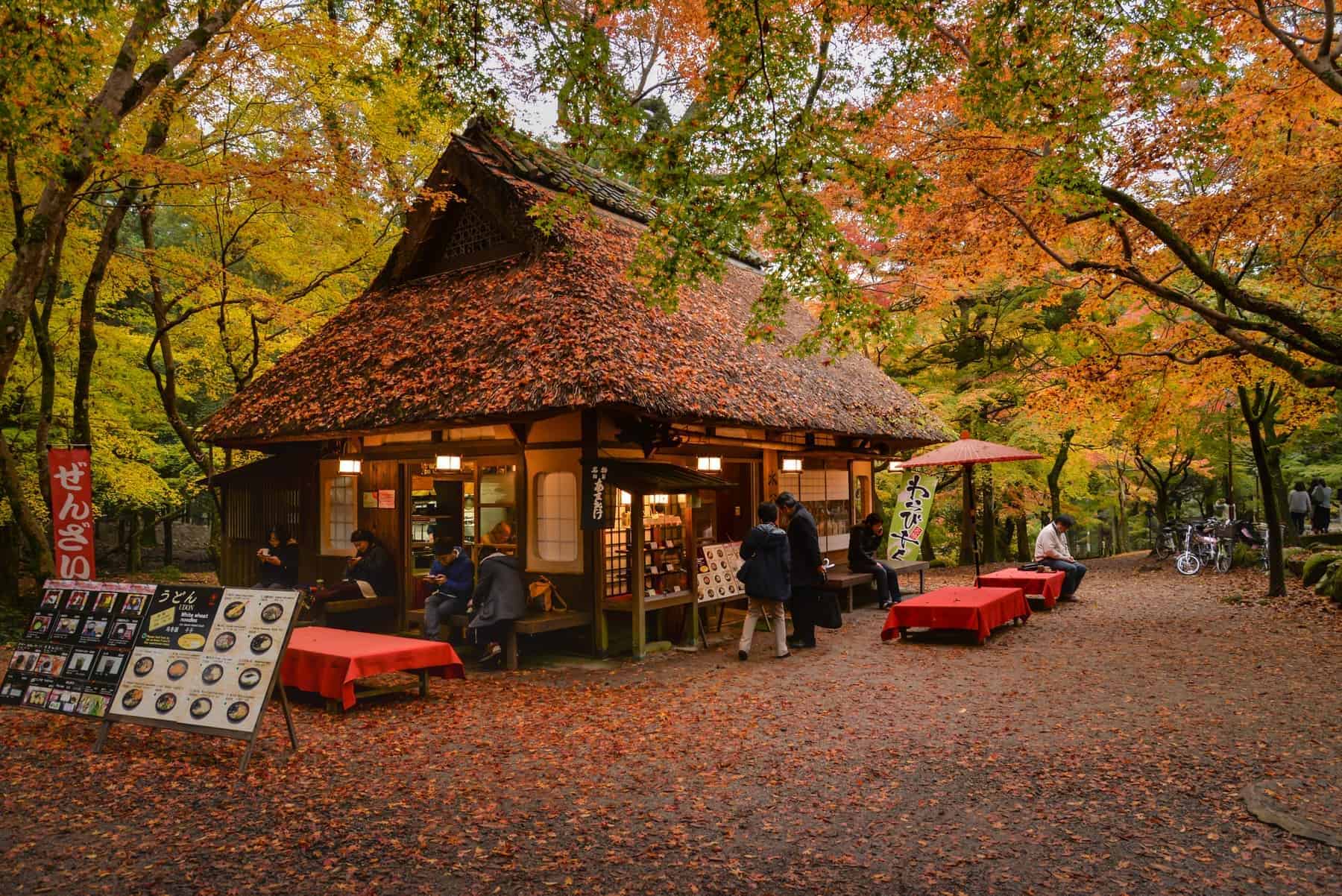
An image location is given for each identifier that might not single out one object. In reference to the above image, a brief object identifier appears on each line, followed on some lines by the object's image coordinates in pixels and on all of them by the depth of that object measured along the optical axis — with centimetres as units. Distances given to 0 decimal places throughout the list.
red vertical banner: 833
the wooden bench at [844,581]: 1216
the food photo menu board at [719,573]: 1031
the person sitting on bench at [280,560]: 1147
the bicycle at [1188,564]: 1684
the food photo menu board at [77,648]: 583
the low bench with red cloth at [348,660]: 657
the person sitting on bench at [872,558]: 1286
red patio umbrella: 1290
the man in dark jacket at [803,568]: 934
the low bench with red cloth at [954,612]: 942
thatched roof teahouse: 881
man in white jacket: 1358
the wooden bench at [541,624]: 841
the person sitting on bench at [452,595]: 901
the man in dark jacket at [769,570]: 874
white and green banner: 1456
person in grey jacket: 841
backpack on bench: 920
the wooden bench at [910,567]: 1391
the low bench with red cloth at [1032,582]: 1237
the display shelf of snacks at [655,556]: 956
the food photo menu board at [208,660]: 534
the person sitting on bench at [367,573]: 1036
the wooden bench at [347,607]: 1009
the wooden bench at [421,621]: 915
